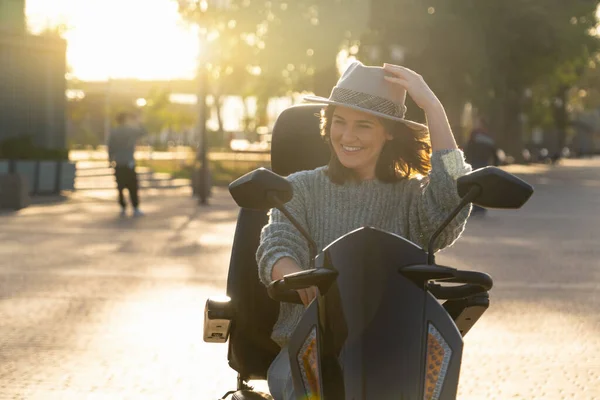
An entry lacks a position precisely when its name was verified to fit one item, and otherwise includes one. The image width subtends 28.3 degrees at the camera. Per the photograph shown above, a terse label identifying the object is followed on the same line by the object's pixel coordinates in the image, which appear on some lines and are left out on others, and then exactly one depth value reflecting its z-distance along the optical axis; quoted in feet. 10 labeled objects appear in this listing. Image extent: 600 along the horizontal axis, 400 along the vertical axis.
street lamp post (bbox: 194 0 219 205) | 79.10
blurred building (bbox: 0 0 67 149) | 95.40
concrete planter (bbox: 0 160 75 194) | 82.02
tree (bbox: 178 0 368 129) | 125.90
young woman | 12.28
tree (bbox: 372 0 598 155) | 122.93
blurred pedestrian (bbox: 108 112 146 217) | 64.59
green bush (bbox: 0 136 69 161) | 83.76
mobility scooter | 9.42
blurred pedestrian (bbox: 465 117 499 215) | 69.77
